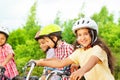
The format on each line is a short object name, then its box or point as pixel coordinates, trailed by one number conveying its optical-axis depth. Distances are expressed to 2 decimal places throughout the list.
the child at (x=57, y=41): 6.46
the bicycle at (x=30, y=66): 4.84
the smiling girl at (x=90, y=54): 5.02
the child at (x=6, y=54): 7.38
